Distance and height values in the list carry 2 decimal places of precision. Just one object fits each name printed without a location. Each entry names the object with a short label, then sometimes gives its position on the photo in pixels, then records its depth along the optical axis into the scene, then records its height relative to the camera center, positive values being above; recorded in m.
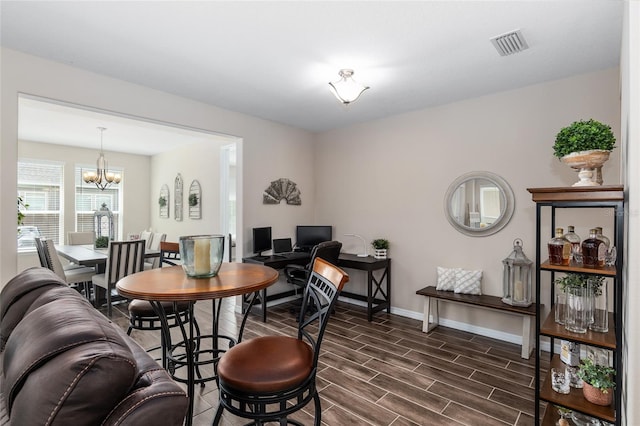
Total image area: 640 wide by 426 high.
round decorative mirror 3.38 +0.11
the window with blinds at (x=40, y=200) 5.92 +0.25
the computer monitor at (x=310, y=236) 4.70 -0.33
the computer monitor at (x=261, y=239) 4.25 -0.35
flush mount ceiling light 2.89 +1.14
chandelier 5.21 +0.64
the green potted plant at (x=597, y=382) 1.67 -0.88
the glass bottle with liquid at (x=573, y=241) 1.95 -0.16
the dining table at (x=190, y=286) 1.57 -0.39
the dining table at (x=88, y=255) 4.14 -0.59
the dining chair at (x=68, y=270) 3.70 -0.79
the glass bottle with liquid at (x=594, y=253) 1.78 -0.21
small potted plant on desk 4.21 -0.45
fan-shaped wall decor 4.55 +0.30
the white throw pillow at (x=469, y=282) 3.45 -0.75
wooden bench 2.98 -0.89
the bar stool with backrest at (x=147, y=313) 2.28 -0.79
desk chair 3.52 -0.67
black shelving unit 1.58 -0.60
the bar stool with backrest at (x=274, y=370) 1.41 -0.73
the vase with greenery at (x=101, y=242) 5.05 -0.46
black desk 3.96 -0.76
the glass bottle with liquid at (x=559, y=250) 1.89 -0.22
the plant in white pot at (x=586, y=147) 1.83 +0.39
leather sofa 0.80 -0.45
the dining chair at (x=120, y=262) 3.93 -0.61
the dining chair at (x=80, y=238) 5.87 -0.47
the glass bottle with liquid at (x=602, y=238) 1.79 -0.13
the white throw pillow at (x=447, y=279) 3.60 -0.74
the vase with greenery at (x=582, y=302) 1.84 -0.51
